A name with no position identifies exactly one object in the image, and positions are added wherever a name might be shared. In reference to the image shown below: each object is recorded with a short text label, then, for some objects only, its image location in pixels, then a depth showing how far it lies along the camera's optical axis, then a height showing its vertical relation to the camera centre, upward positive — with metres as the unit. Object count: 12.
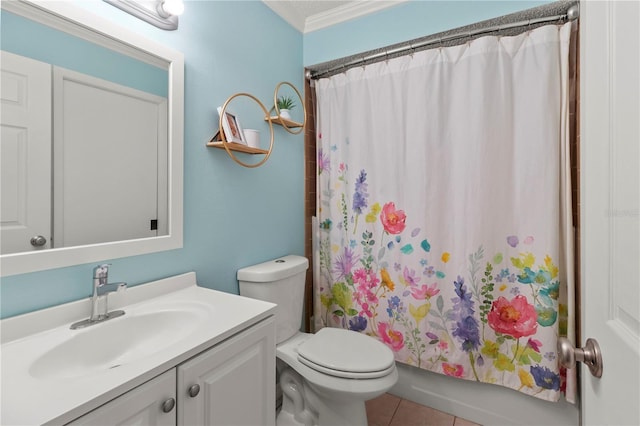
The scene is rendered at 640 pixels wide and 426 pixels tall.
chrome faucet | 0.97 -0.26
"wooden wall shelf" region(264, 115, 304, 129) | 1.71 +0.53
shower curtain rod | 1.44 +0.96
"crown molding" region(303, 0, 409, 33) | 1.77 +1.22
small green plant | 1.79 +0.66
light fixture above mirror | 1.11 +0.77
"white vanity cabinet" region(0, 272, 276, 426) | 0.63 -0.38
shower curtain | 1.44 +0.04
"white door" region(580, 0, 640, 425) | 0.42 +0.02
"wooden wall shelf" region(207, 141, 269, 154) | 1.38 +0.31
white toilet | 1.29 -0.66
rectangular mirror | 0.88 +0.25
